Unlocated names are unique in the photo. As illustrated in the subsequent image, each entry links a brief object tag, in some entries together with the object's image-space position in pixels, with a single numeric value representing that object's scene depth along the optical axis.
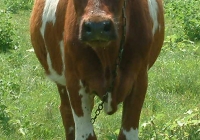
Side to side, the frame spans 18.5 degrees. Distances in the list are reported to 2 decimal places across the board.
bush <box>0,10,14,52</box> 11.23
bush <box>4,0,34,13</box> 15.14
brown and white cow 5.11
